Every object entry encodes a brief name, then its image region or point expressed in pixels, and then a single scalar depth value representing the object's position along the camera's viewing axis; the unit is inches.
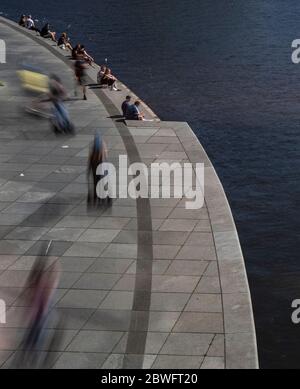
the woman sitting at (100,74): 1640.3
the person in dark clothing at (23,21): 2352.6
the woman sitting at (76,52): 1830.5
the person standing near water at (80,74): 1571.1
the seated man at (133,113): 1382.9
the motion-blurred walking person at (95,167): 1021.8
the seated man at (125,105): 1391.5
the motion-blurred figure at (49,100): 1307.3
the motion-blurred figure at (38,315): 709.3
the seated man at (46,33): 2172.0
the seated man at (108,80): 1615.4
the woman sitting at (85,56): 1833.9
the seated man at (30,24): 2315.2
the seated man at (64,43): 2012.8
